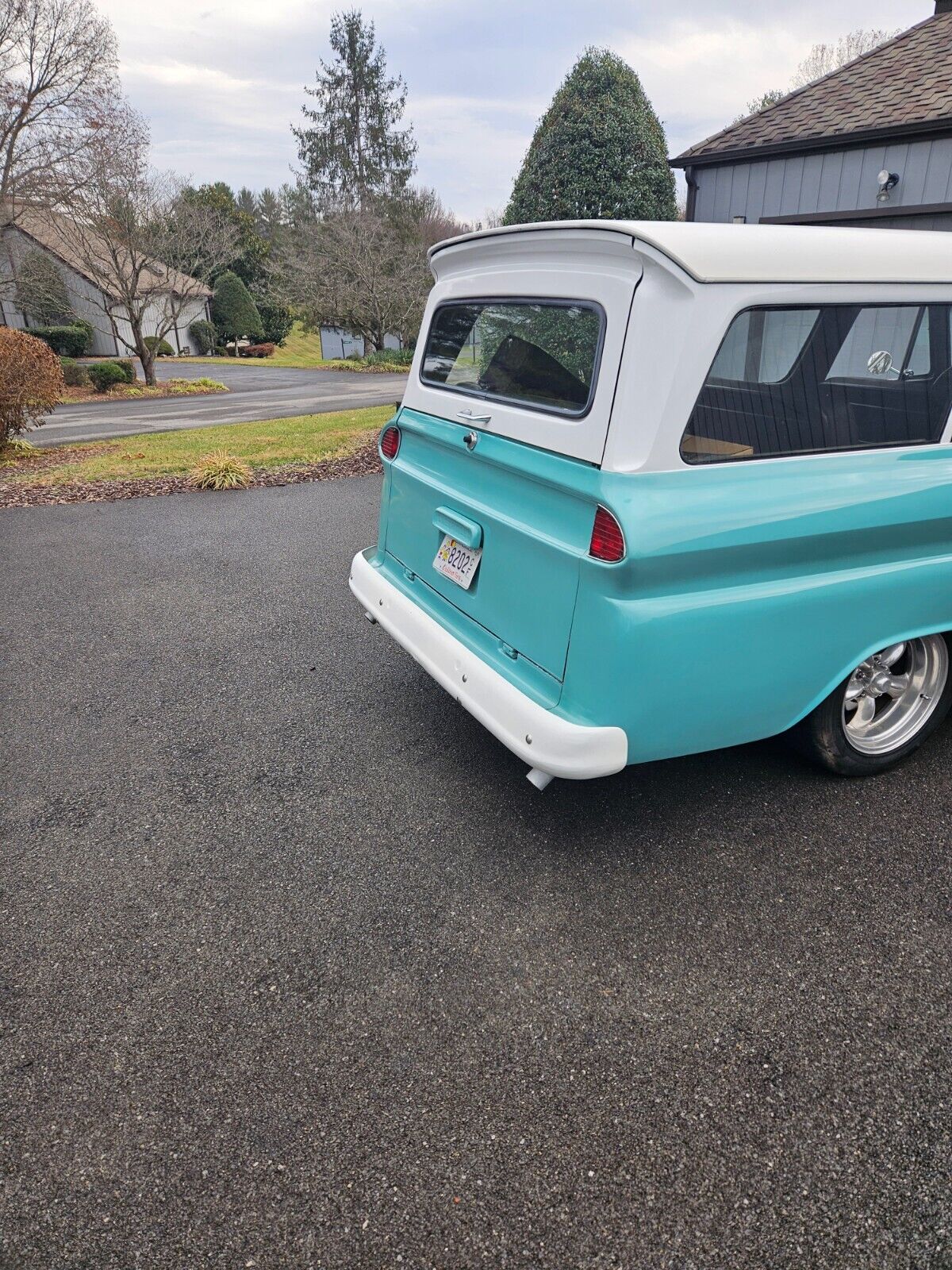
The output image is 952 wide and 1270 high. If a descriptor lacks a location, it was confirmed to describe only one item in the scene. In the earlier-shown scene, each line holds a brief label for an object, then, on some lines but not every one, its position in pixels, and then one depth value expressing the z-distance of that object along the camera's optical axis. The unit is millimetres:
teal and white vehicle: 2359
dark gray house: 9070
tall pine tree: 44781
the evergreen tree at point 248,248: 43688
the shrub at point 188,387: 24062
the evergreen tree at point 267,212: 69612
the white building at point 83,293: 24516
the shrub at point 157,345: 24984
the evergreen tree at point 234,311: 41375
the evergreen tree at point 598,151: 12391
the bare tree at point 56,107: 21547
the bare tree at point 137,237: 21281
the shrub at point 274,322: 43969
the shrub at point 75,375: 24656
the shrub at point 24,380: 10445
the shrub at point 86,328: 33062
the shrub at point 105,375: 24062
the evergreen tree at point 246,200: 75312
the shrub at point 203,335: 40000
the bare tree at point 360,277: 30000
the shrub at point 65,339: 31516
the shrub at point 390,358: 30781
